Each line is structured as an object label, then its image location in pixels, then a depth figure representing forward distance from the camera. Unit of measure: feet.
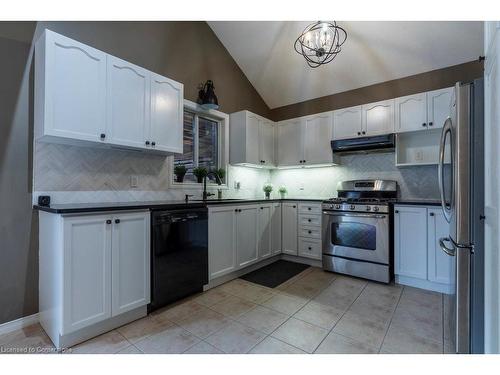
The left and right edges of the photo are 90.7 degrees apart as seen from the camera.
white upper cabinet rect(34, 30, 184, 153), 6.08
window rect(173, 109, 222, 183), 11.08
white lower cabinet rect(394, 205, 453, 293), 8.57
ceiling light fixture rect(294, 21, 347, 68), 8.35
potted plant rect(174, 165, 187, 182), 10.01
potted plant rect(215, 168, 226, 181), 11.36
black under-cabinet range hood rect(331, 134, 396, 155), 10.50
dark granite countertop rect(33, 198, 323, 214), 5.46
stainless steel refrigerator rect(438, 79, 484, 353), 4.38
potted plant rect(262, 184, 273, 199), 13.50
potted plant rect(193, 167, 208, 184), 10.48
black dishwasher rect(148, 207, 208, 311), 7.01
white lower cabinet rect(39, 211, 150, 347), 5.48
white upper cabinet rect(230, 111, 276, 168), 12.07
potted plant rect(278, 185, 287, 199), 14.09
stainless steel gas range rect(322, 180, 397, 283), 9.39
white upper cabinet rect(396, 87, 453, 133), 9.57
